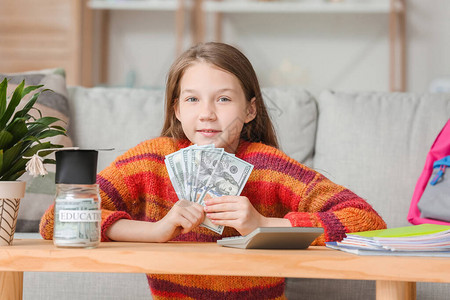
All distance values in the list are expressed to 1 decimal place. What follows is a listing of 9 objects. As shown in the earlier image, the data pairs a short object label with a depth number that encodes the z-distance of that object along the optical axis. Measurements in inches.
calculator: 74.7
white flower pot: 78.8
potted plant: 79.2
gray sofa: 121.0
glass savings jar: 75.0
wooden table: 72.3
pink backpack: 115.2
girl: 84.4
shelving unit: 241.5
